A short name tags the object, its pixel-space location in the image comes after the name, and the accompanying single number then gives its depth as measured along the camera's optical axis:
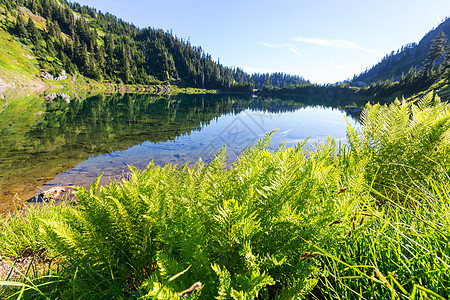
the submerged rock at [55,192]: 8.74
